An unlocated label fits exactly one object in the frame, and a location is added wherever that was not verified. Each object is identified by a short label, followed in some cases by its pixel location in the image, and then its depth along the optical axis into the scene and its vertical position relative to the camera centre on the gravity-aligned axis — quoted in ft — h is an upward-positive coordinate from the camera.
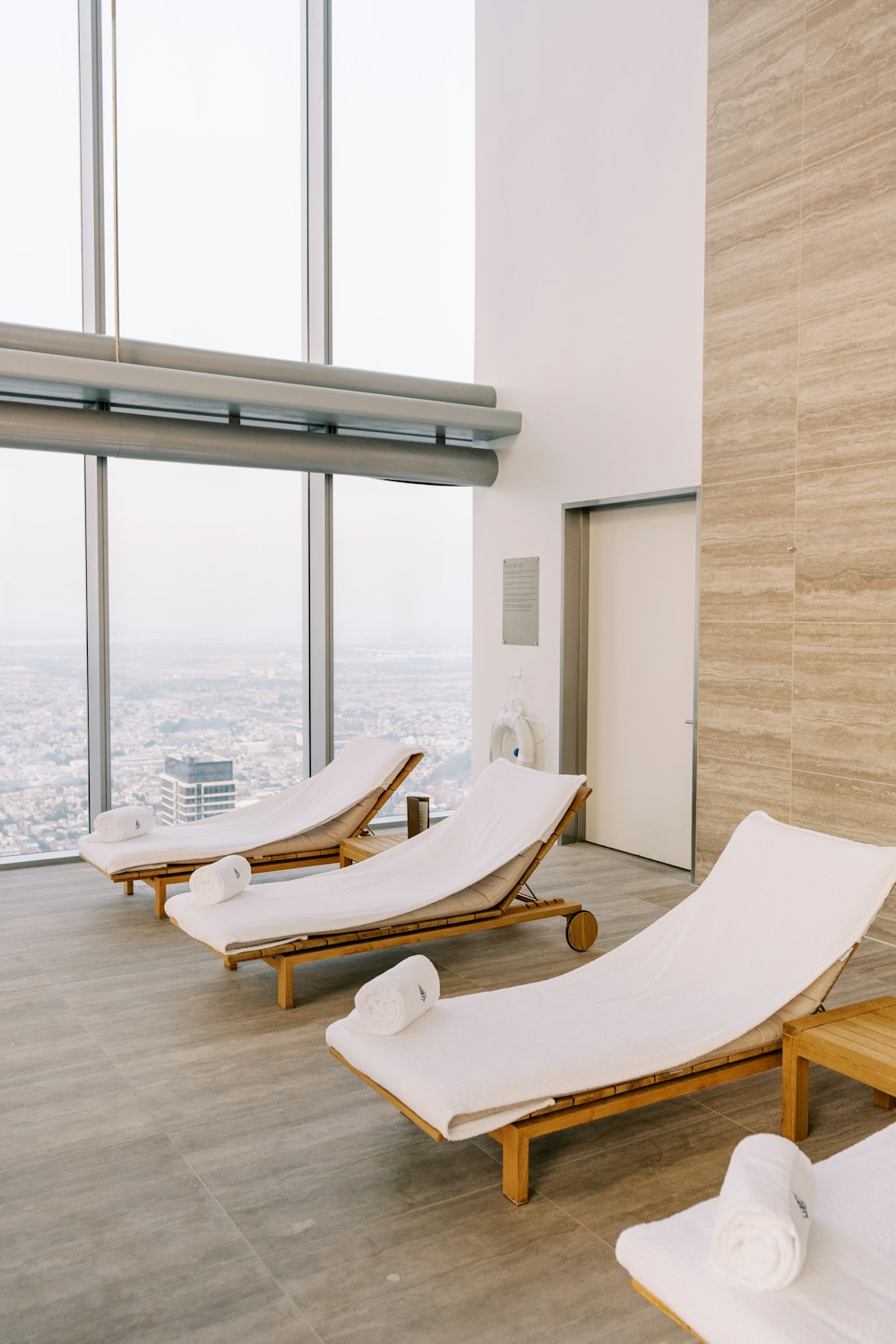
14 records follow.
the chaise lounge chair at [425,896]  13.28 -3.62
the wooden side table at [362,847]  17.84 -3.65
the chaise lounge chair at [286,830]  17.13 -3.52
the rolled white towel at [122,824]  17.80 -3.28
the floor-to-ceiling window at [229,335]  21.31 +6.46
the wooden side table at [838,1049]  9.13 -3.61
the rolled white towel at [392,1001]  9.55 -3.33
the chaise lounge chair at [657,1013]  8.73 -3.60
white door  20.52 -0.95
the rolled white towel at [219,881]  14.02 -3.32
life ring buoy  23.94 -2.45
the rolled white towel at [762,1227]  5.85 -3.29
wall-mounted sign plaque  23.97 +0.62
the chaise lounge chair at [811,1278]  5.63 -3.59
